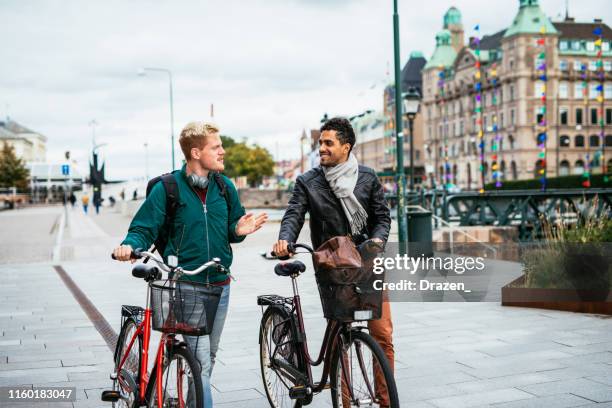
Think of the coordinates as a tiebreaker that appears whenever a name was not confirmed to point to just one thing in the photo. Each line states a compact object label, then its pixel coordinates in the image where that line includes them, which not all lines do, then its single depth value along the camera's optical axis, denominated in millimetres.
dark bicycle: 3822
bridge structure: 19734
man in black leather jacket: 4293
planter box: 7969
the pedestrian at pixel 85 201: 52738
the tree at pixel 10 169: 93188
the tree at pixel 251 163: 120938
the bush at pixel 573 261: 8047
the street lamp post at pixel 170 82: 47406
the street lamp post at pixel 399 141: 13344
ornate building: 82438
